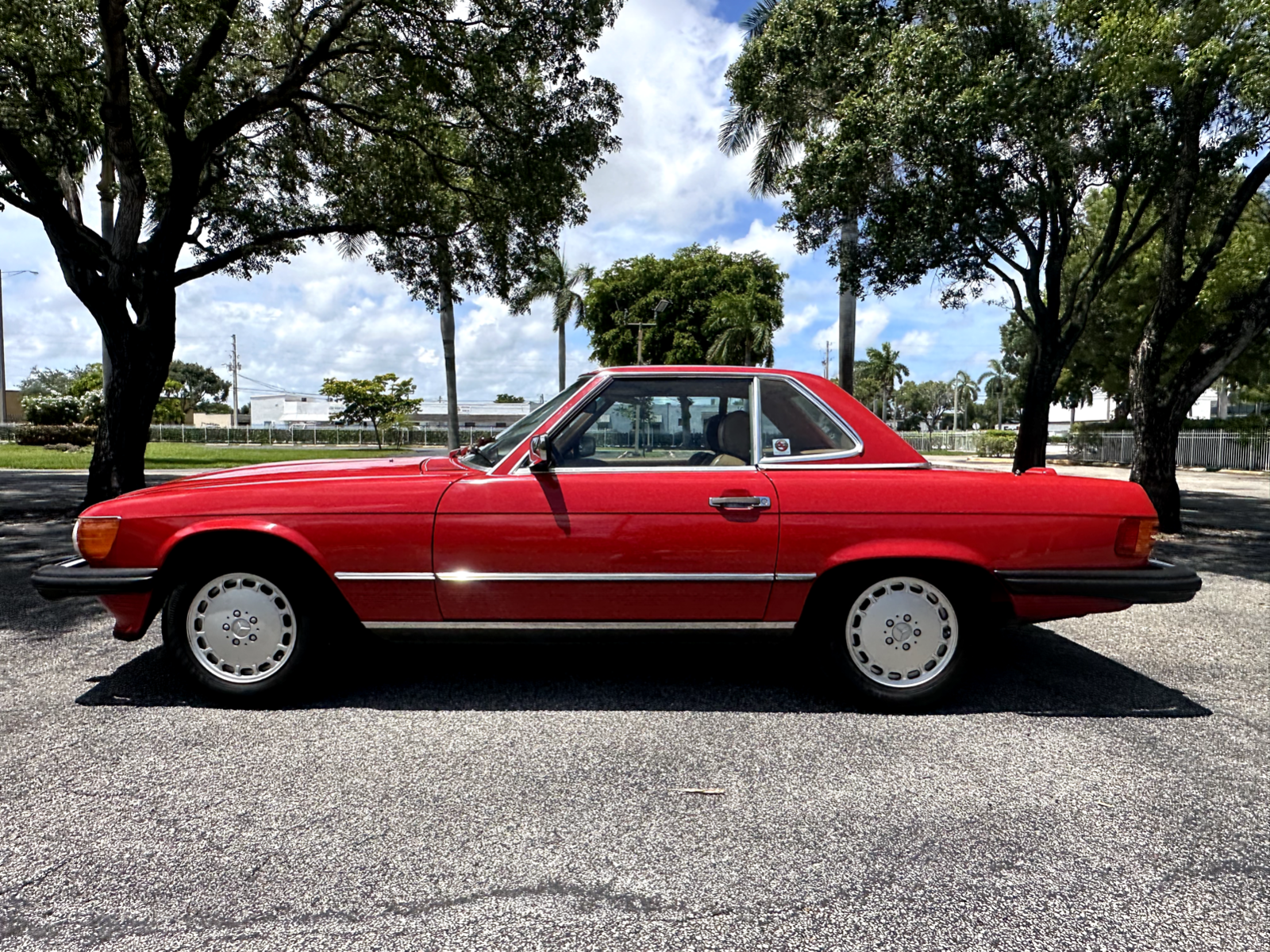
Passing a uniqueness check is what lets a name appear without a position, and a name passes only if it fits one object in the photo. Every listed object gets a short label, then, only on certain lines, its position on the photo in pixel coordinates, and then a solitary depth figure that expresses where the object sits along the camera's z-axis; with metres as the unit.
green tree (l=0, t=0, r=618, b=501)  9.31
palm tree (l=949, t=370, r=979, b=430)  106.82
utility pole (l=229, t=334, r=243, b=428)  80.81
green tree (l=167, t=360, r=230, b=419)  99.44
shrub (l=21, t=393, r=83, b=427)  32.28
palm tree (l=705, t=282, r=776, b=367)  35.66
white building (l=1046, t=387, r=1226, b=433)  51.02
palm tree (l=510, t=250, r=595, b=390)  36.88
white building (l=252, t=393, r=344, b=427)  69.56
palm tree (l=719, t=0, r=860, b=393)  14.71
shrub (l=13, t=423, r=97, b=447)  30.36
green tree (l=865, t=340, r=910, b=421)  79.94
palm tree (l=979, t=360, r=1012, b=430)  93.81
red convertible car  3.38
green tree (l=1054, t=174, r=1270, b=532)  9.20
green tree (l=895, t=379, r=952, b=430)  126.50
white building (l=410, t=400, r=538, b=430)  68.62
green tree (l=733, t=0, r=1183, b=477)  10.41
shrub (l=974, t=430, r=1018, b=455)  44.03
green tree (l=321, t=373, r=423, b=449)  53.81
